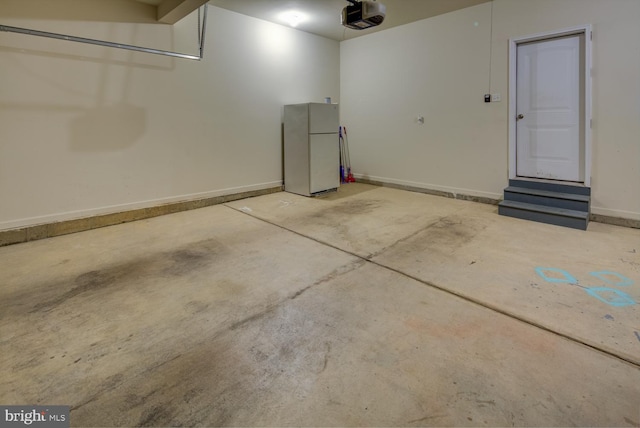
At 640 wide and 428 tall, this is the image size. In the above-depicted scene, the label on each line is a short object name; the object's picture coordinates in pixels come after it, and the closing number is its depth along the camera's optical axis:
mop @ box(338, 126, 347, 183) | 7.29
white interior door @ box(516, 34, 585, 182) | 4.30
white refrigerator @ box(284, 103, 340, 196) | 5.61
